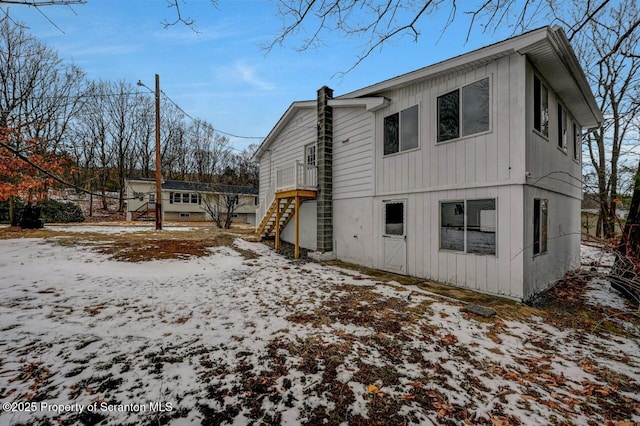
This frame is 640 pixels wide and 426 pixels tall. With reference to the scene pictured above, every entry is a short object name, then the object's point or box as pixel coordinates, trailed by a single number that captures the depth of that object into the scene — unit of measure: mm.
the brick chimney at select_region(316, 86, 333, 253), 9273
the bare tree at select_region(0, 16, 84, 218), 14328
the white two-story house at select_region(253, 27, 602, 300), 5172
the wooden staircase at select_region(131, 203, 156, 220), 23452
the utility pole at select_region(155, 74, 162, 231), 13312
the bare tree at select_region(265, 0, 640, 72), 3066
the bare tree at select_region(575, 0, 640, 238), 3804
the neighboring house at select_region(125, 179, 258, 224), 23766
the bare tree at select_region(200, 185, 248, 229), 18339
